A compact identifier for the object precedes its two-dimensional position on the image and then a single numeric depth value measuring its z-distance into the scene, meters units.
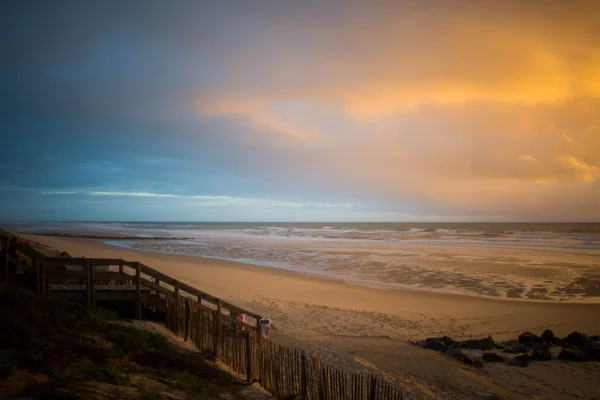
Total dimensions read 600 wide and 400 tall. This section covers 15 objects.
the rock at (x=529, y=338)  12.24
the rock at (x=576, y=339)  12.02
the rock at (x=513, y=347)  11.56
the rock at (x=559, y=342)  11.96
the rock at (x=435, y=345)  11.51
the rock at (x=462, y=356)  10.56
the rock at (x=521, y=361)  10.56
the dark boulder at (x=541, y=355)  10.89
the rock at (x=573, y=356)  10.85
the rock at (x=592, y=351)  11.01
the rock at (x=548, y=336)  12.36
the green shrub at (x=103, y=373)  5.74
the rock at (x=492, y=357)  10.87
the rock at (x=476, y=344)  11.73
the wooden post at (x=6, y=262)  9.07
